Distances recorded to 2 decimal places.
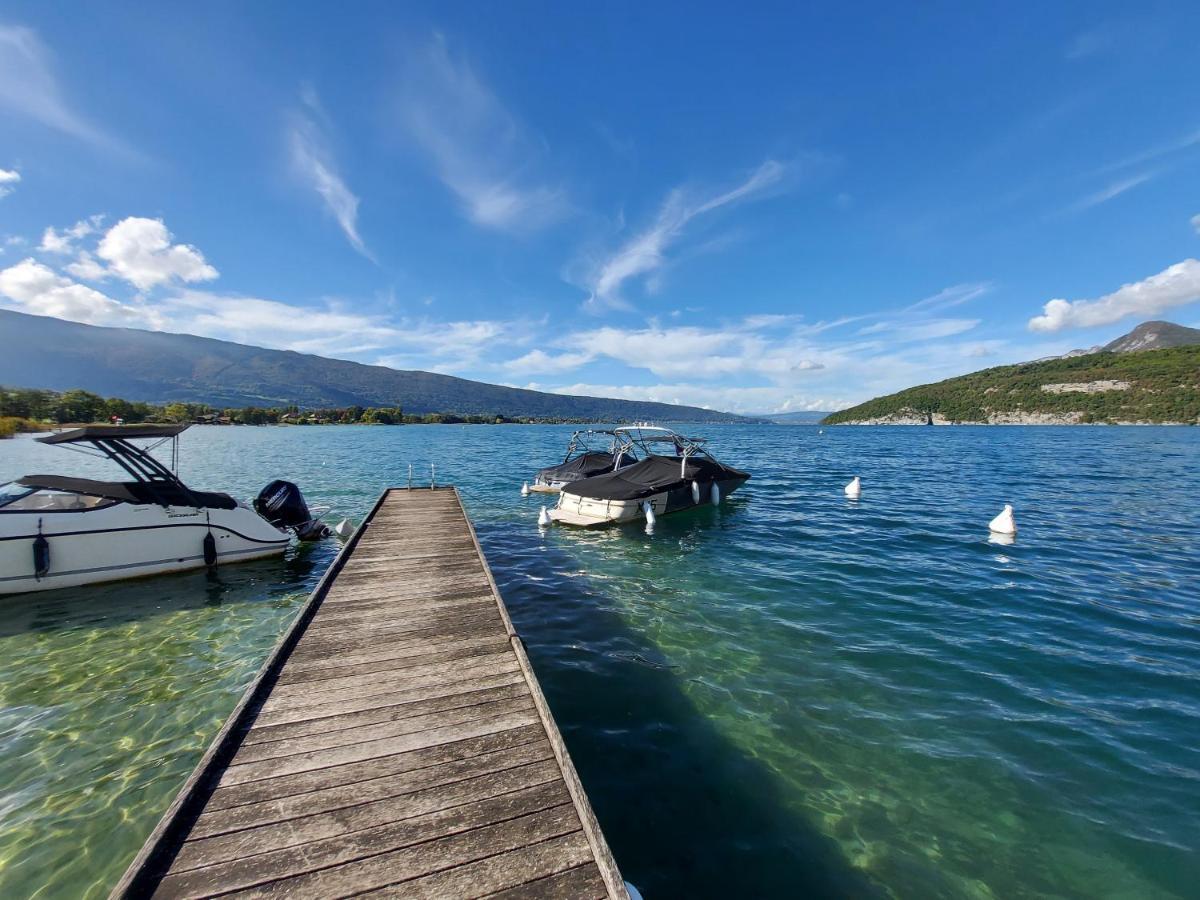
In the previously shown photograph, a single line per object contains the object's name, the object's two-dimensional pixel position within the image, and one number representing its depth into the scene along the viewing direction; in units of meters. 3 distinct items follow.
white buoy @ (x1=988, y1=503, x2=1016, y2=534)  16.31
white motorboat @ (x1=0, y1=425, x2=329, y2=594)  10.47
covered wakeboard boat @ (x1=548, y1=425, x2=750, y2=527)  18.31
